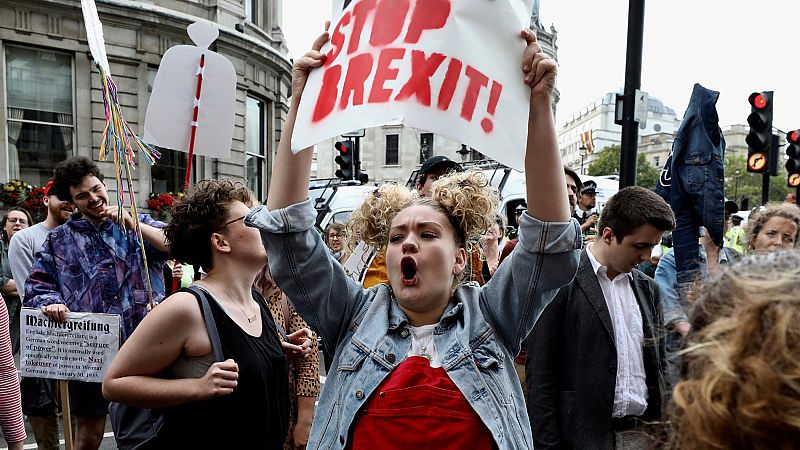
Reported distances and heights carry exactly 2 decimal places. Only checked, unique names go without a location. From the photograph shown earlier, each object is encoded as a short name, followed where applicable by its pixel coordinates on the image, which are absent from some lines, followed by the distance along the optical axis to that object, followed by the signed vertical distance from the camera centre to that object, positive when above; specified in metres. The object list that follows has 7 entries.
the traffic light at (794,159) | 12.44 +0.80
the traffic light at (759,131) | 9.40 +1.06
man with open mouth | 3.64 -0.50
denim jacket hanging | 3.85 +0.13
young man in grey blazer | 2.71 -0.71
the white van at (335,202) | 11.81 -0.24
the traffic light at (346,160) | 14.20 +0.69
